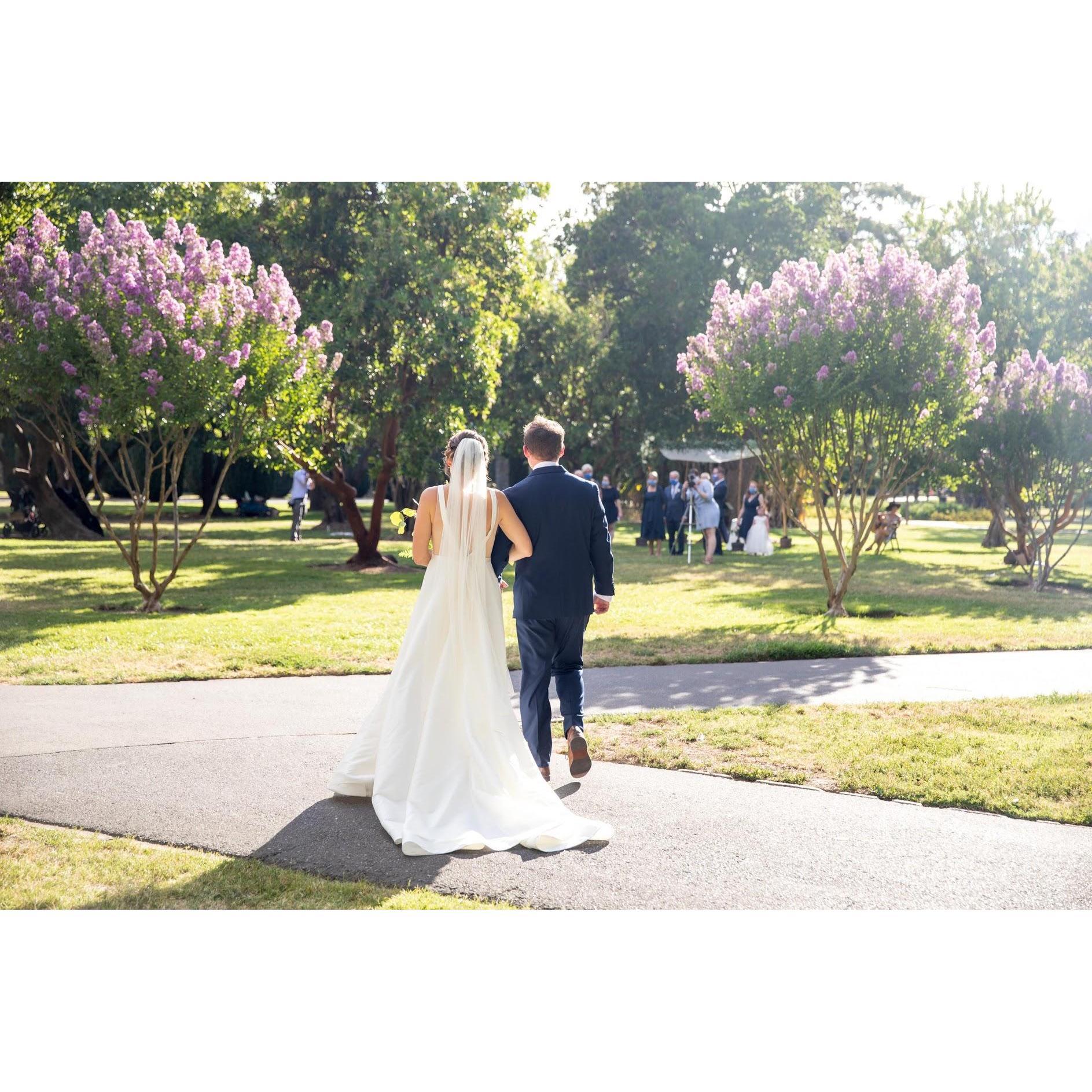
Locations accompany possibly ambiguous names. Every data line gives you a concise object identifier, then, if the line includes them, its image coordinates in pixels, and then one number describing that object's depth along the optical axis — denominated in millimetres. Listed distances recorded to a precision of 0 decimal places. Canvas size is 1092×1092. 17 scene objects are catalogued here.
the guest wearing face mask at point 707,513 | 24188
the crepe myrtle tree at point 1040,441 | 18547
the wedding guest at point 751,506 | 26375
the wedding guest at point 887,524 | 23888
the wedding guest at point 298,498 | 27250
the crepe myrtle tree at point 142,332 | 13055
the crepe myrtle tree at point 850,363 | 13773
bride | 5766
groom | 6539
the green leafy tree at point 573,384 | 37188
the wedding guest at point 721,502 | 25828
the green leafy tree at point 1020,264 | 27938
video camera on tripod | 23562
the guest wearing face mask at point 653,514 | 26234
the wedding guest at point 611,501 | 26094
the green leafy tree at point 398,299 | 21062
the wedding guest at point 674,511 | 25469
